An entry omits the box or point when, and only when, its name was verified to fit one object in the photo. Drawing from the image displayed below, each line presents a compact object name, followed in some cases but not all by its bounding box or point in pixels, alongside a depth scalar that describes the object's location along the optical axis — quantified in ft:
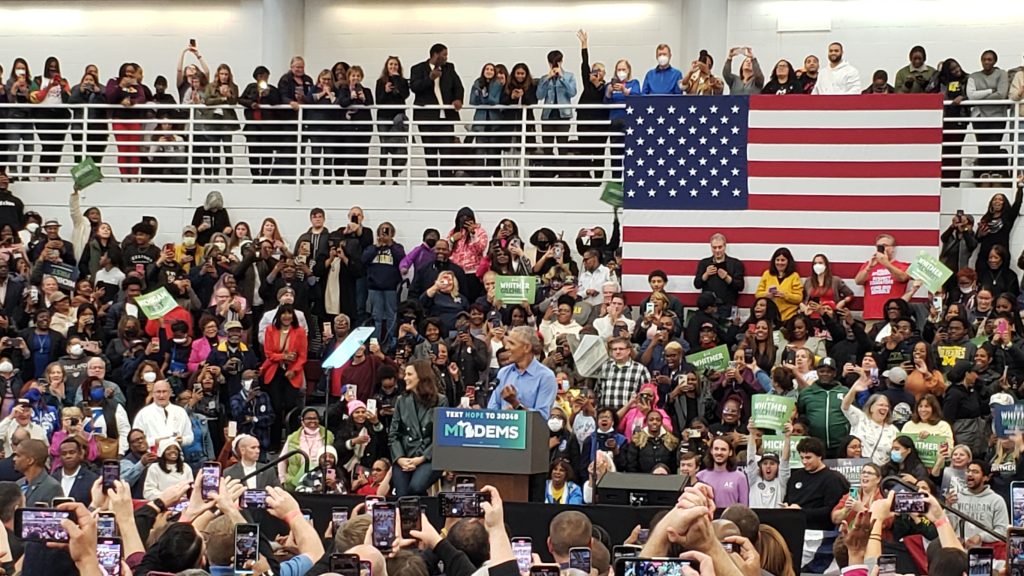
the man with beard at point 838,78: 62.23
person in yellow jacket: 57.26
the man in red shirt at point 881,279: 56.95
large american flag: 59.31
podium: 35.29
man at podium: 36.47
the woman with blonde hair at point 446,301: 57.98
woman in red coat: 55.11
